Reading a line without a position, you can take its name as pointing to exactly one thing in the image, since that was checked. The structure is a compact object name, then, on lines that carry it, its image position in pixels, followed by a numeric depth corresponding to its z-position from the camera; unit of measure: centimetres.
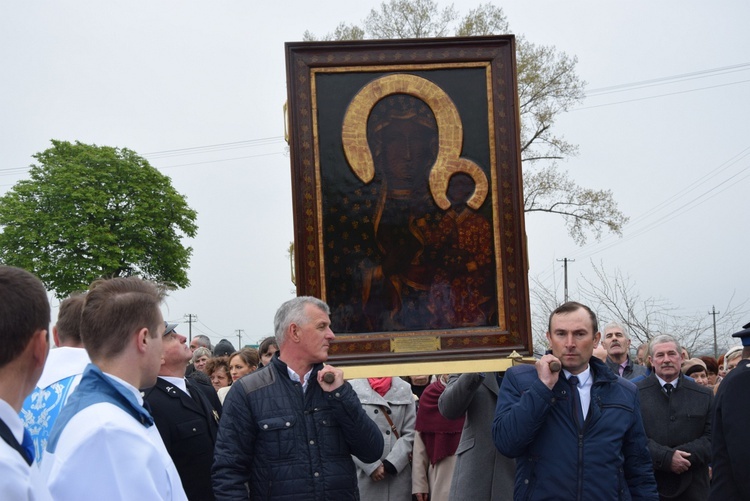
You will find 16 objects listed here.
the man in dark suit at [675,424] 656
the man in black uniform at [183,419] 521
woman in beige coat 695
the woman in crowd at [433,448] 670
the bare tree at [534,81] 2212
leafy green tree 4078
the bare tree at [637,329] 1471
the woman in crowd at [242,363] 859
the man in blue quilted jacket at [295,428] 450
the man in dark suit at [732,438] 442
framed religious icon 548
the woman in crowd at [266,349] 819
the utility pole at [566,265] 4485
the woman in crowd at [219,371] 959
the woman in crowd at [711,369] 976
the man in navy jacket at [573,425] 462
